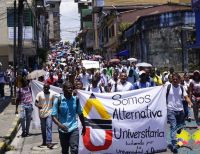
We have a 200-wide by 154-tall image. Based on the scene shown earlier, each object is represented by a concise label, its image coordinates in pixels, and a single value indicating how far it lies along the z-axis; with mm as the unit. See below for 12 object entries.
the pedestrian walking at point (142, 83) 13302
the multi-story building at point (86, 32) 99319
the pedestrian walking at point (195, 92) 13891
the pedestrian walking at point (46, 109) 12266
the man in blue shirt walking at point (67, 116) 8469
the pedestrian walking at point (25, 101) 14125
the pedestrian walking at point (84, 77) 21117
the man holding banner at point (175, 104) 11186
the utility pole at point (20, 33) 25719
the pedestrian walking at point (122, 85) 13242
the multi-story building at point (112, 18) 52906
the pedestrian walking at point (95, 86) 14192
